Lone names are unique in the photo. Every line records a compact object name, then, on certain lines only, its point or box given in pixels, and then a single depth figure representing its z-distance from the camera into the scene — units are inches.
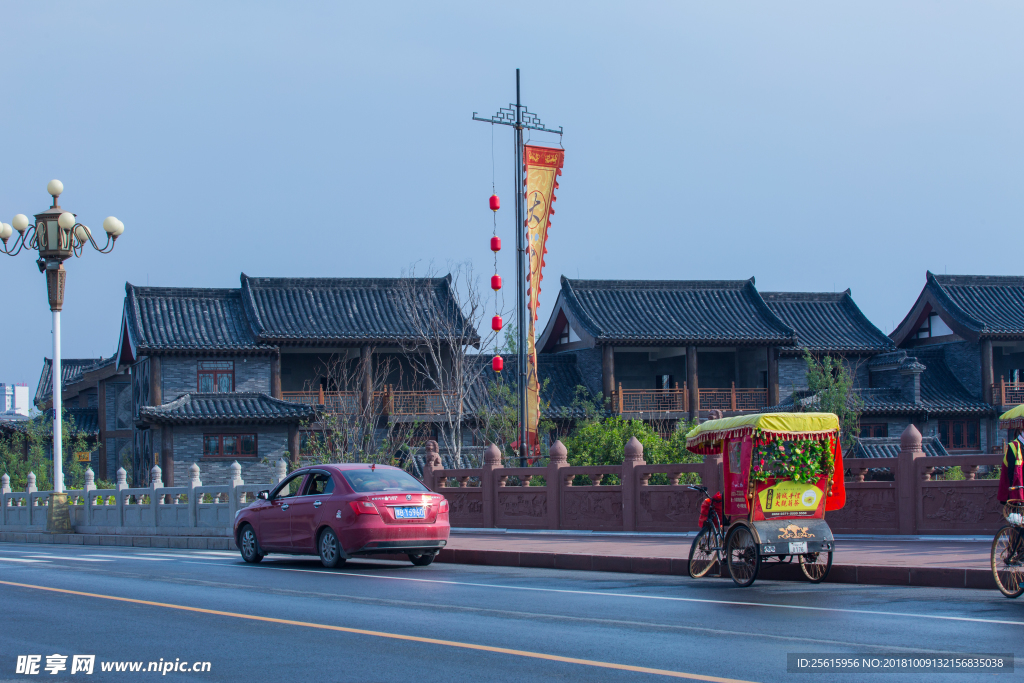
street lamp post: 943.7
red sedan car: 599.5
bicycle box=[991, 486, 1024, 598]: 417.7
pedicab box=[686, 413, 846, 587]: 487.5
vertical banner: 952.3
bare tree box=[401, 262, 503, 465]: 1521.7
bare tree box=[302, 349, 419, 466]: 1440.6
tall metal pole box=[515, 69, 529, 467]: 924.6
